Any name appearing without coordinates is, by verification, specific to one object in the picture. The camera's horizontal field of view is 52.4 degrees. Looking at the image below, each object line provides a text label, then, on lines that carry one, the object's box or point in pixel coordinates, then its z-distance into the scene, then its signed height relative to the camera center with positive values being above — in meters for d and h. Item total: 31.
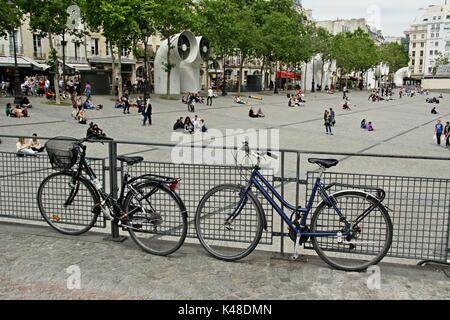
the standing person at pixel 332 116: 25.83 -1.64
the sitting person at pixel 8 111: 26.12 -1.54
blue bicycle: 4.74 -1.44
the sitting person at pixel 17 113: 25.81 -1.63
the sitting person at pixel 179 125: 24.45 -2.11
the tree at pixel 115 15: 33.41 +5.09
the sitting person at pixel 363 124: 28.02 -2.27
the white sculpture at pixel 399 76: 143.19 +3.53
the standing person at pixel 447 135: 22.11 -2.29
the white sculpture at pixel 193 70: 48.48 +1.65
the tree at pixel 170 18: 38.84 +5.79
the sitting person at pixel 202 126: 24.79 -2.18
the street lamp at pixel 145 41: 35.41 +3.90
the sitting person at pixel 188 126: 23.98 -2.11
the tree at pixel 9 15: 27.23 +4.21
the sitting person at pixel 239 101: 43.81 -1.44
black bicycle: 5.17 -1.40
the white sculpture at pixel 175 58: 46.09 +2.82
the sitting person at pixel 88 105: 31.94 -1.43
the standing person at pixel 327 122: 25.08 -1.91
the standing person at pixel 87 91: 35.02 -0.50
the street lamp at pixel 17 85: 31.45 -0.09
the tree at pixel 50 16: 30.47 +4.60
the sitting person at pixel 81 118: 25.22 -1.83
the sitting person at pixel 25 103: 29.08 -1.21
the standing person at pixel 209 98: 41.19 -1.12
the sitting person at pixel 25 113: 26.17 -1.65
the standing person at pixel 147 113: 24.91 -1.55
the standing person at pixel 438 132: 22.25 -2.13
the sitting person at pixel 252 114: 32.69 -2.00
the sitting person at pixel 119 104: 33.84 -1.42
